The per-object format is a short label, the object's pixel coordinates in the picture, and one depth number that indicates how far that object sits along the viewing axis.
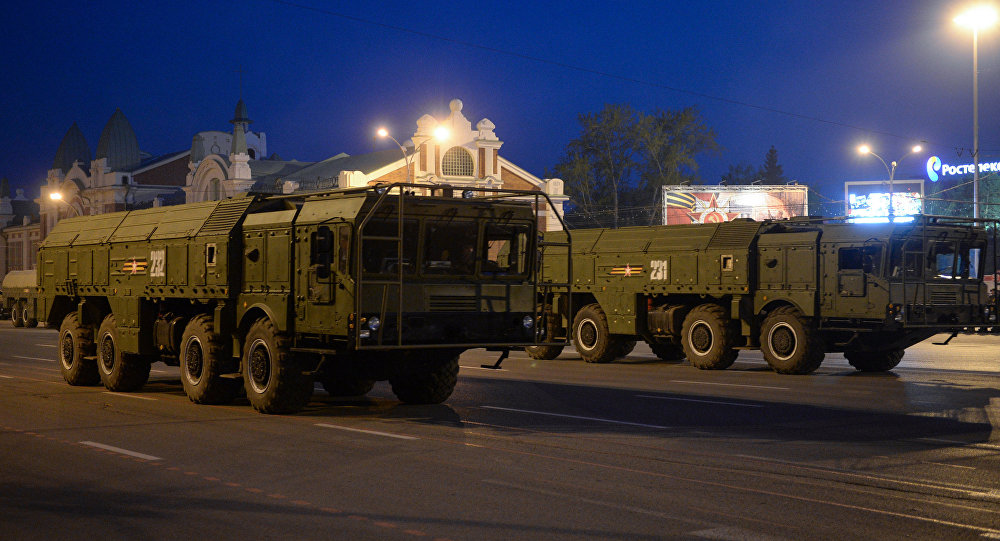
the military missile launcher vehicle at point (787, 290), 22.28
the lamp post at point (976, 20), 41.03
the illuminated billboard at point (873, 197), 72.56
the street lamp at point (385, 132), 42.56
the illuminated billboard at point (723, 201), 69.31
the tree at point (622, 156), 99.06
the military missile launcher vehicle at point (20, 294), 60.62
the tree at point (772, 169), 166.12
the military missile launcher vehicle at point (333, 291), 13.81
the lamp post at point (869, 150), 55.58
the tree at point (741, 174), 151.38
